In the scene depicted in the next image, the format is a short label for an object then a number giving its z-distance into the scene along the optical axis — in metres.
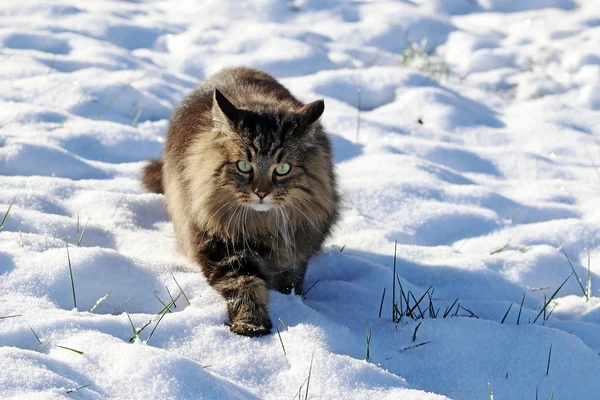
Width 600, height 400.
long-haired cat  2.75
